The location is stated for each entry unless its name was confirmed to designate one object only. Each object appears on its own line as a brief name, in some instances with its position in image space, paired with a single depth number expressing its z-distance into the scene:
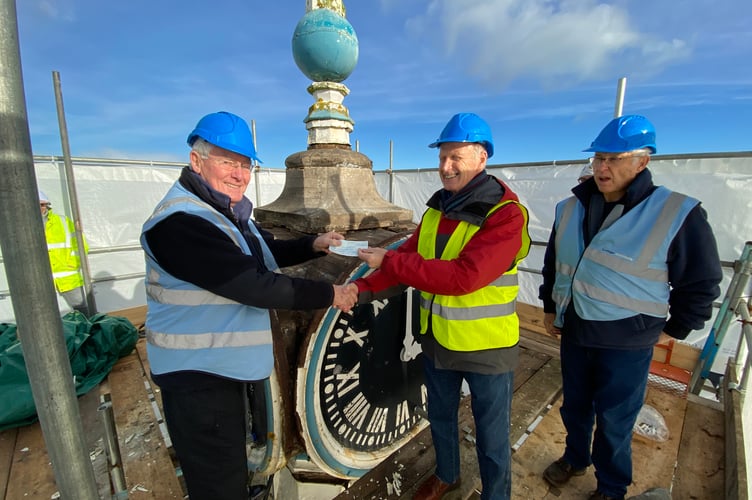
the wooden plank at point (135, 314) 4.95
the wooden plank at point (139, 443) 2.27
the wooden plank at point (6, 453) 2.38
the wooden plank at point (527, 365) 3.46
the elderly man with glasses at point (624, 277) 1.77
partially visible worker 4.85
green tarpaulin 2.87
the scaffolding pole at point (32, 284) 0.73
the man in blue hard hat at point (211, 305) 1.52
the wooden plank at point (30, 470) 2.31
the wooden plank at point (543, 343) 3.75
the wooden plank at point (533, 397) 2.74
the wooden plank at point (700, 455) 2.28
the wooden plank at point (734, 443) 2.08
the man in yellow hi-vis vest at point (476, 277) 1.71
